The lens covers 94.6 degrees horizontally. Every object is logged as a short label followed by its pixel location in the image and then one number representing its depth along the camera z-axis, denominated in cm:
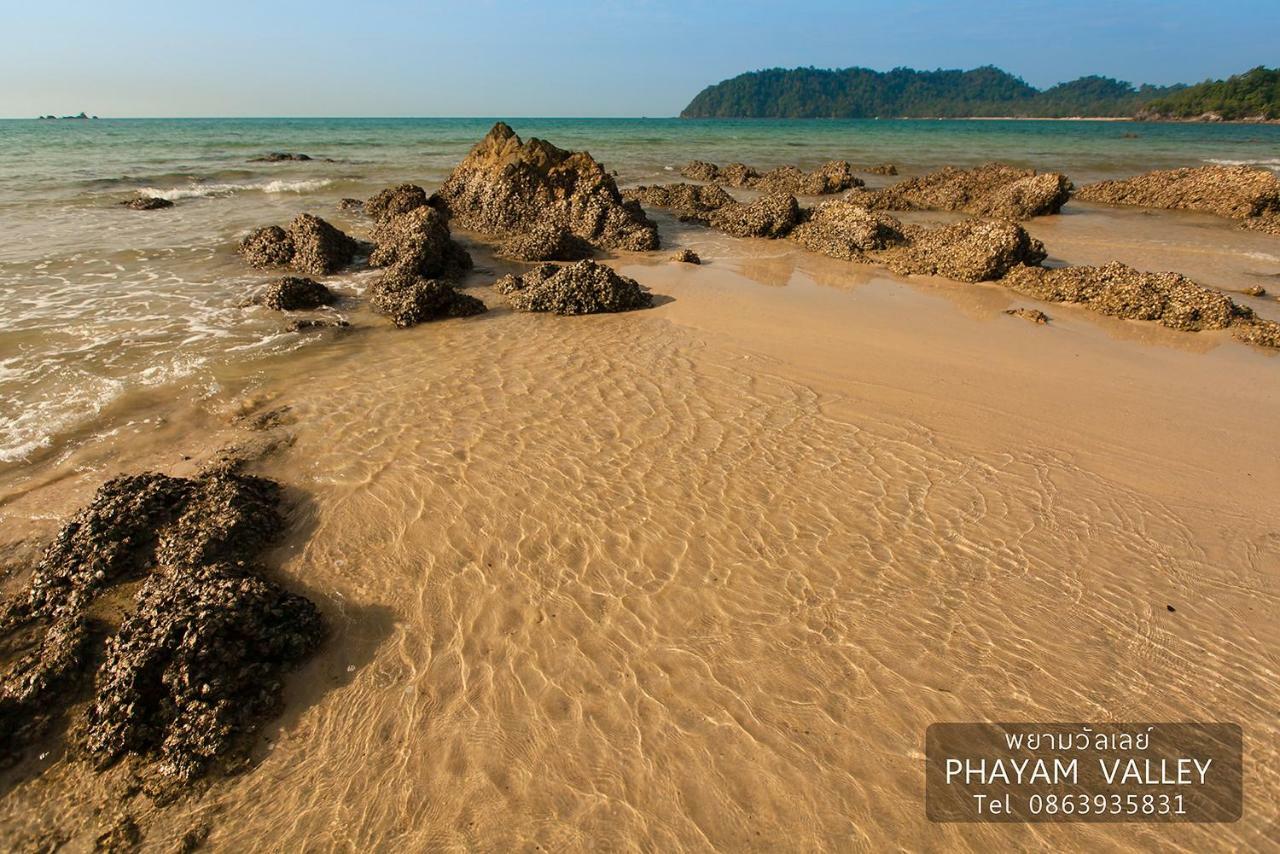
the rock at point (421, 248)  1070
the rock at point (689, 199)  1783
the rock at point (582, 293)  945
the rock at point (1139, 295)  895
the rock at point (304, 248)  1161
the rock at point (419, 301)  901
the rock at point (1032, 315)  929
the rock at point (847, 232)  1320
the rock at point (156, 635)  320
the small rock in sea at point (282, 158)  3206
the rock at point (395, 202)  1542
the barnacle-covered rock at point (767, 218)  1496
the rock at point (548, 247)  1261
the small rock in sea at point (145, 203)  1755
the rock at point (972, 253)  1125
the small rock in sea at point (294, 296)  948
